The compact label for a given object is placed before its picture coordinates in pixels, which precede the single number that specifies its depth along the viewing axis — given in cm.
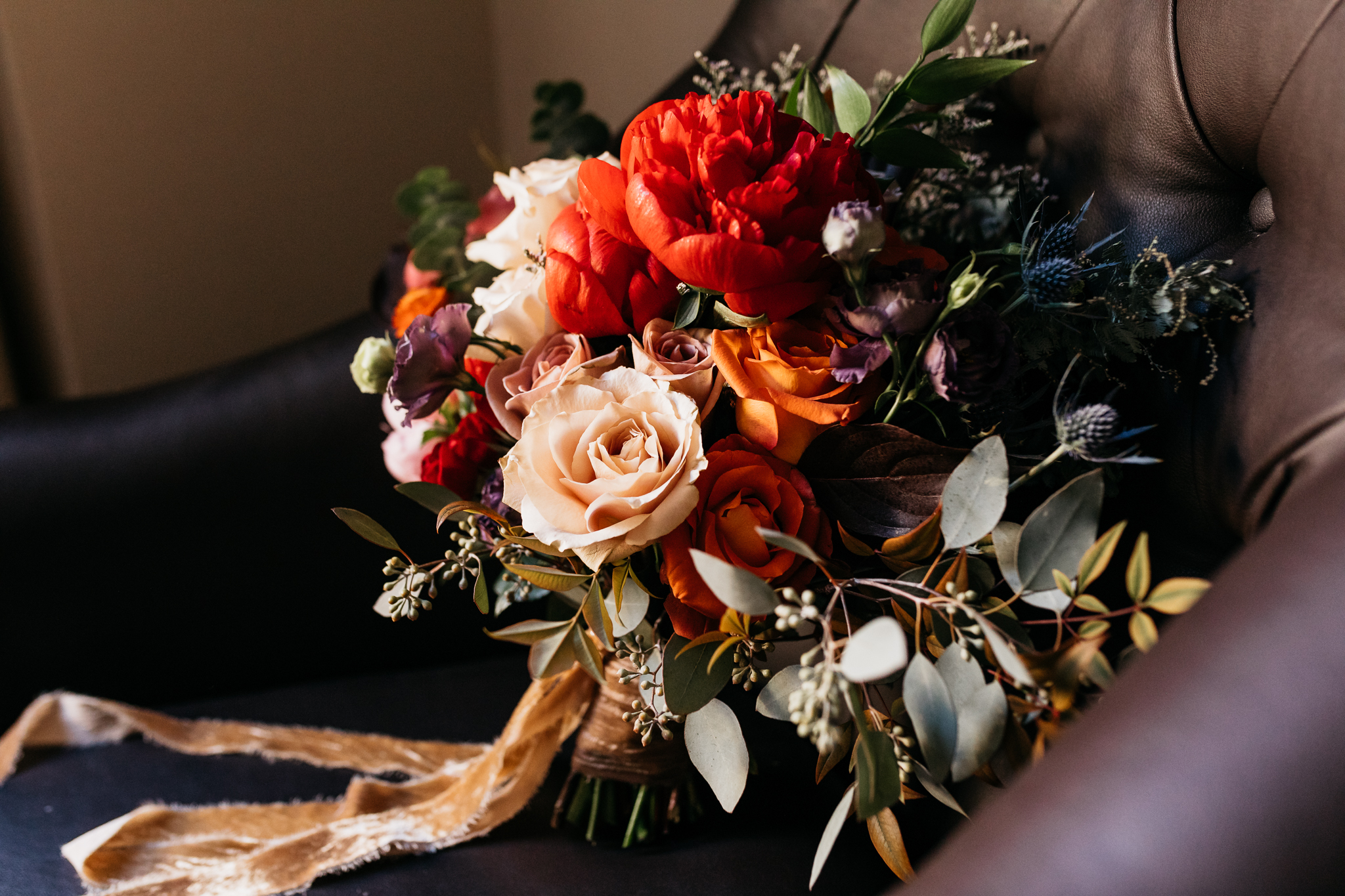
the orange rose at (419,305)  67
